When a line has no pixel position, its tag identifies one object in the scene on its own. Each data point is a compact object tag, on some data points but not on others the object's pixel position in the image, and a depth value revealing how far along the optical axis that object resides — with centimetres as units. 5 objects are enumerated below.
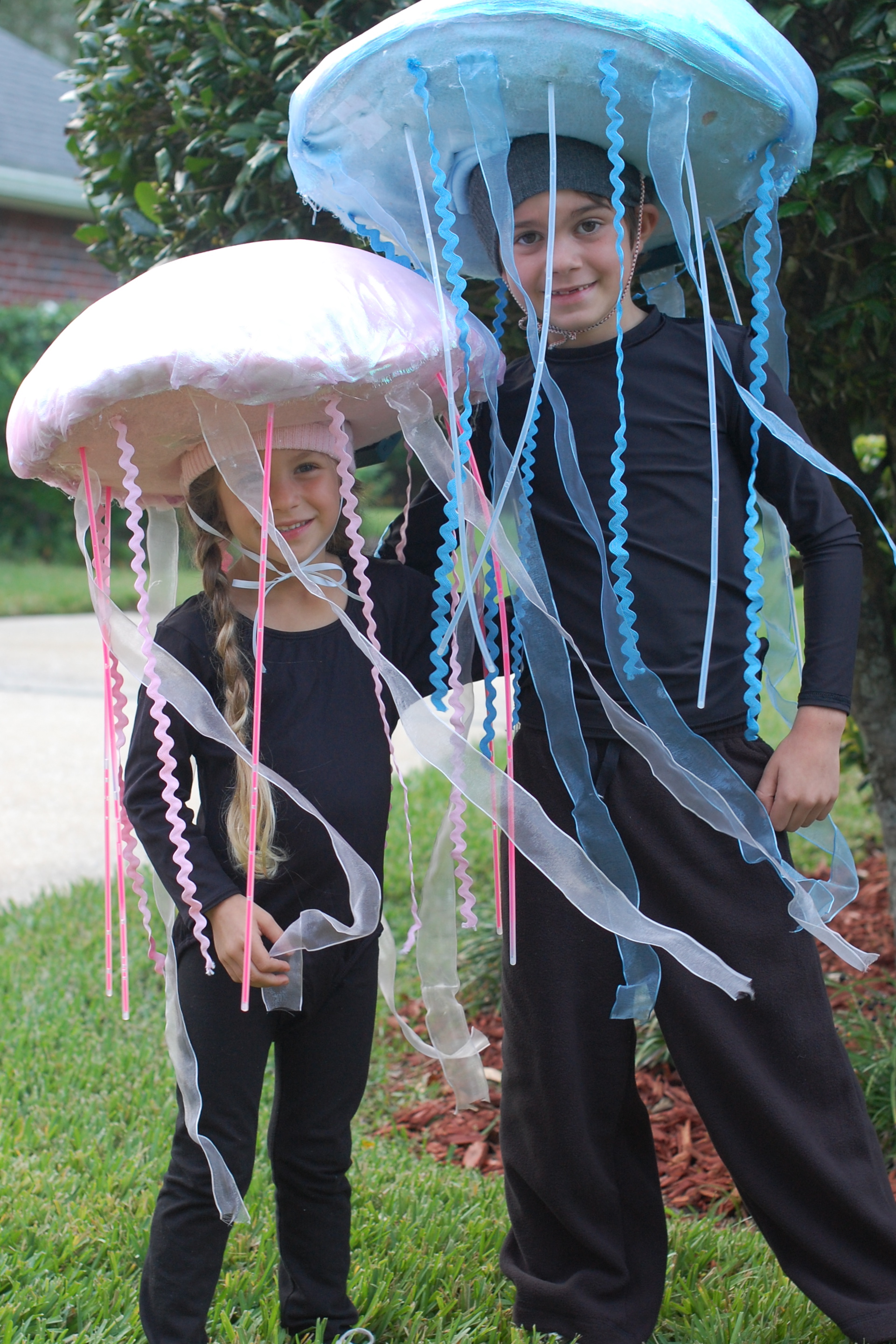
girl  196
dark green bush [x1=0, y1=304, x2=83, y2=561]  1287
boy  195
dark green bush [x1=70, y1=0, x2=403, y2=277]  258
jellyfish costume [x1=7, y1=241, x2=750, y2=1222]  172
